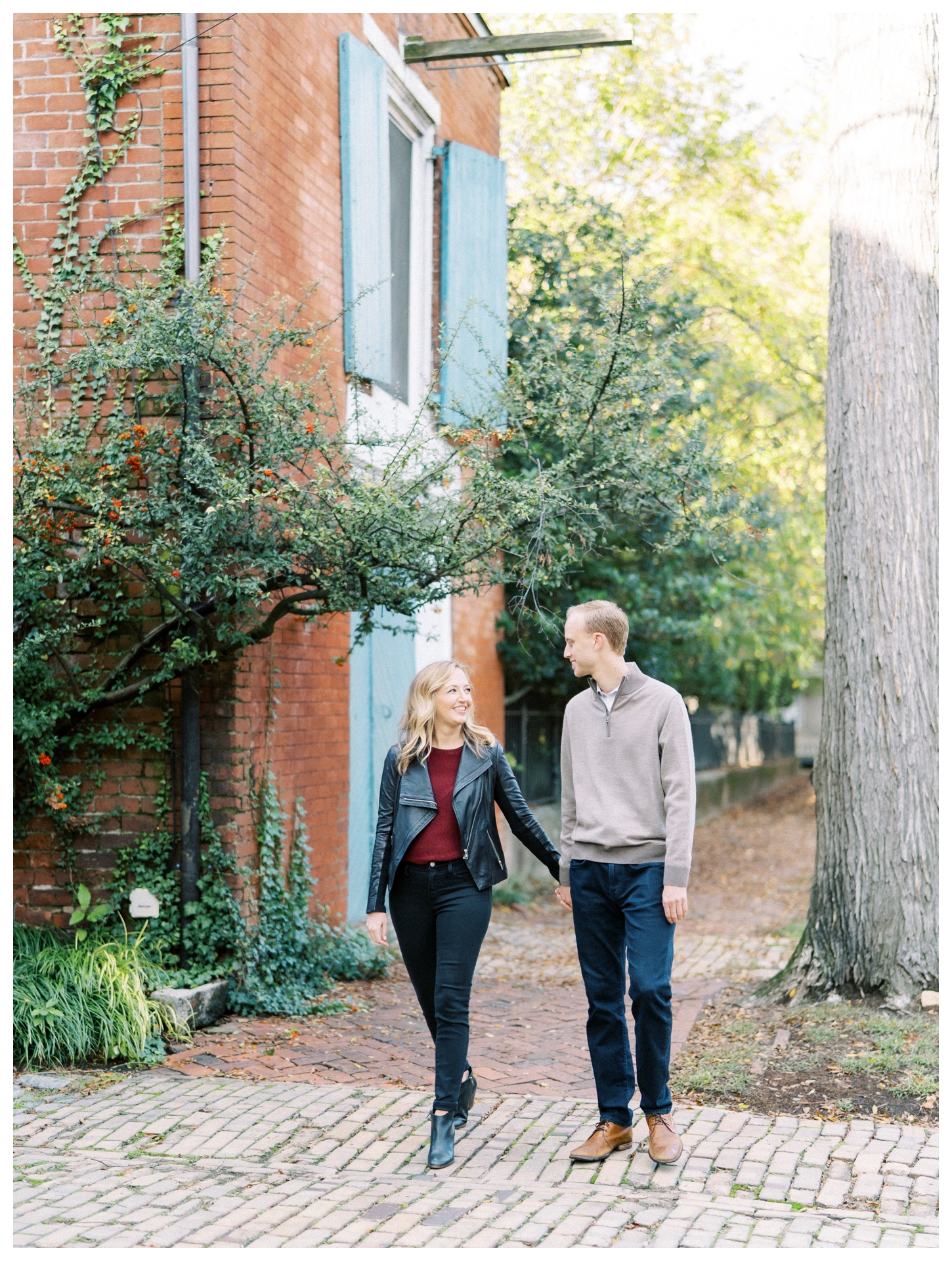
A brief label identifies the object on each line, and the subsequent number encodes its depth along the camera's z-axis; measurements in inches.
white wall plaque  245.0
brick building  250.4
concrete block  229.3
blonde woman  170.1
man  162.2
